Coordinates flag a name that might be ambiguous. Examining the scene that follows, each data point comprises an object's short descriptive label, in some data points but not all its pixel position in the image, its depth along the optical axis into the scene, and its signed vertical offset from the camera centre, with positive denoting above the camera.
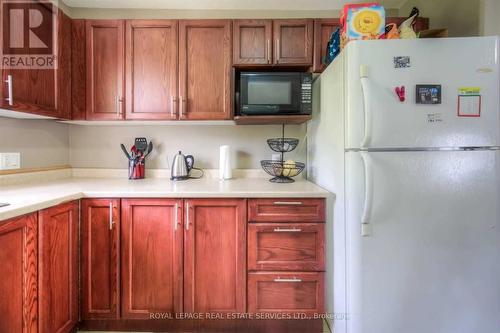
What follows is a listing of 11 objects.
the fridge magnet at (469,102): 1.25 +0.30
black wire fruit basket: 1.93 -0.02
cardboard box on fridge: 1.43 +0.79
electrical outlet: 1.65 +0.01
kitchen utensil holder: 2.09 -0.05
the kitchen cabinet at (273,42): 1.89 +0.88
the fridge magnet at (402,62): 1.27 +0.49
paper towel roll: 2.07 +0.00
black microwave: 1.79 +0.49
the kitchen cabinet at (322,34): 1.88 +0.94
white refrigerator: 1.26 -0.10
